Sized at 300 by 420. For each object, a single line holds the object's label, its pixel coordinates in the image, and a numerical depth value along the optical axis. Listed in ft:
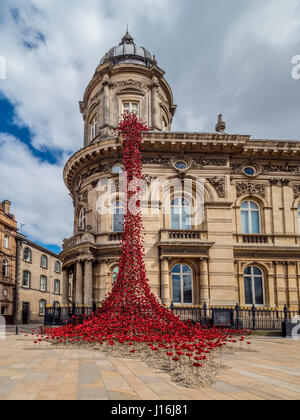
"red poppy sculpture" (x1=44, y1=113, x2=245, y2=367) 40.68
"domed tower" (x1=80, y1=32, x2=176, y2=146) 89.61
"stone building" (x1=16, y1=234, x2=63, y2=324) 125.70
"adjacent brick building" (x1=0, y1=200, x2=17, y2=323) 115.24
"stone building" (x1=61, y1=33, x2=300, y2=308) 69.05
